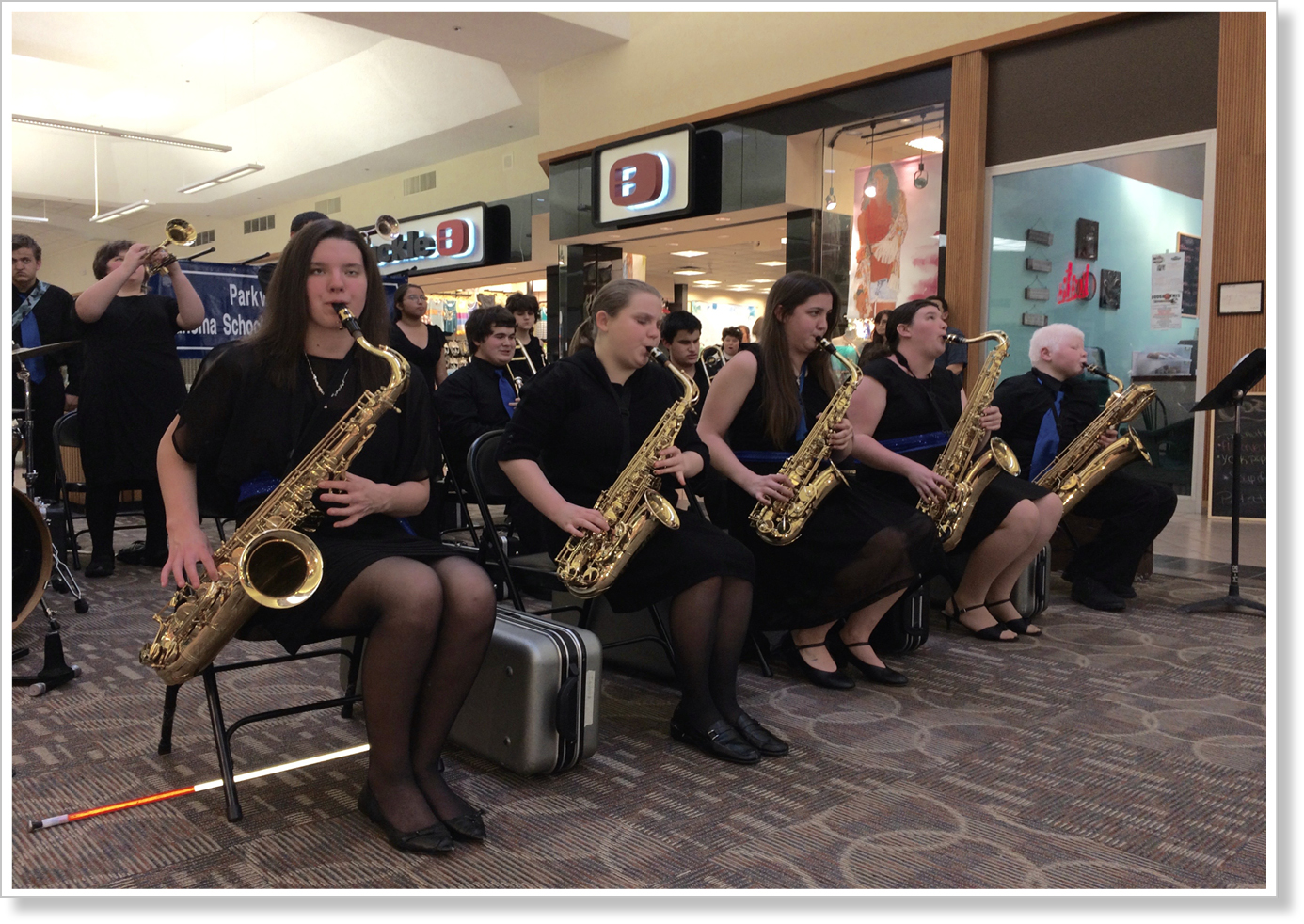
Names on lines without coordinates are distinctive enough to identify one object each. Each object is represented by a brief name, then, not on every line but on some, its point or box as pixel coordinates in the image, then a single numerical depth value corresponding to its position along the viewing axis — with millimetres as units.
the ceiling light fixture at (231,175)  14359
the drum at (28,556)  2832
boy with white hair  4418
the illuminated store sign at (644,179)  9109
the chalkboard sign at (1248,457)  6250
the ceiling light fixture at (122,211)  17445
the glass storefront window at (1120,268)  6570
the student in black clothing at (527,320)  5754
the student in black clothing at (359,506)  1982
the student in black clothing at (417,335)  5288
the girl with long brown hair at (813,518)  3154
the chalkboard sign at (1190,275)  6539
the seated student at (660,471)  2596
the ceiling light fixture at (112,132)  12659
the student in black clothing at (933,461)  3551
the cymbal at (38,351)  3141
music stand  4086
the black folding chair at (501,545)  2891
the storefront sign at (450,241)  14234
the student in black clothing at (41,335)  4373
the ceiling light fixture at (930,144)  7566
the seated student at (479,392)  4605
